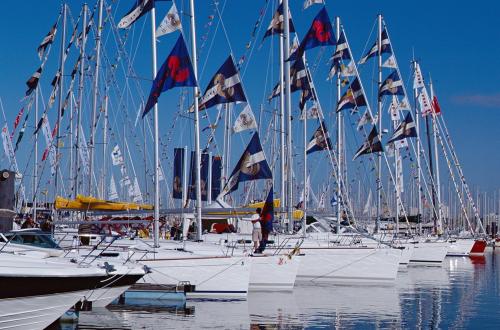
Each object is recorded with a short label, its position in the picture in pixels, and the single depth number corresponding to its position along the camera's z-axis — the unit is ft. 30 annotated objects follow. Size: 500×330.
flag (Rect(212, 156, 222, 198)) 163.43
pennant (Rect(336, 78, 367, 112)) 146.82
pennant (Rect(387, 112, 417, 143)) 174.19
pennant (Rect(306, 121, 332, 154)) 140.46
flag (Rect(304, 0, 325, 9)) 140.97
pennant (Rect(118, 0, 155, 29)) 95.40
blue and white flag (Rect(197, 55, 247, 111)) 102.22
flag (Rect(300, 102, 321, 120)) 153.75
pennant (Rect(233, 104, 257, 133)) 105.65
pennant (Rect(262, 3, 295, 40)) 127.41
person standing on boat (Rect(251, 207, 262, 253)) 98.62
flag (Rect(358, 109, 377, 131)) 164.67
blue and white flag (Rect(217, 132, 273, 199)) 104.32
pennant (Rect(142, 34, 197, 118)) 92.89
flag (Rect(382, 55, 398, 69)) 180.45
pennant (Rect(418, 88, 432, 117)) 216.13
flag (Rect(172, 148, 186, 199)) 148.41
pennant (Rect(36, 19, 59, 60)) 130.61
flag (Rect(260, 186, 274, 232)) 95.91
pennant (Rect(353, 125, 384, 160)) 140.70
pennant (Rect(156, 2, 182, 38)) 99.71
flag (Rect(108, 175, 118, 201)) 161.51
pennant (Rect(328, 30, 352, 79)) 159.94
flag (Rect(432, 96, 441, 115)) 227.28
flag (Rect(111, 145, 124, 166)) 151.94
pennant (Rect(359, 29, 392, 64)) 181.06
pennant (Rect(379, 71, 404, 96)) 176.24
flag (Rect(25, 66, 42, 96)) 130.72
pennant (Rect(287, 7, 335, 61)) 123.75
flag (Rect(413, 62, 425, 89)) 214.48
